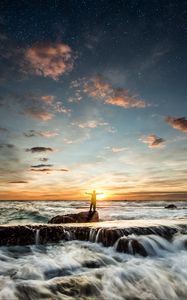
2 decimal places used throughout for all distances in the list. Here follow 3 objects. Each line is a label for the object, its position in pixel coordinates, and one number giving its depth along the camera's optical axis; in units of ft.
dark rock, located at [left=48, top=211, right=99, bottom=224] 39.80
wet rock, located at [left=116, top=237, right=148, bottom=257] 22.94
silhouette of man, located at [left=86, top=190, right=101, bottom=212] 48.13
